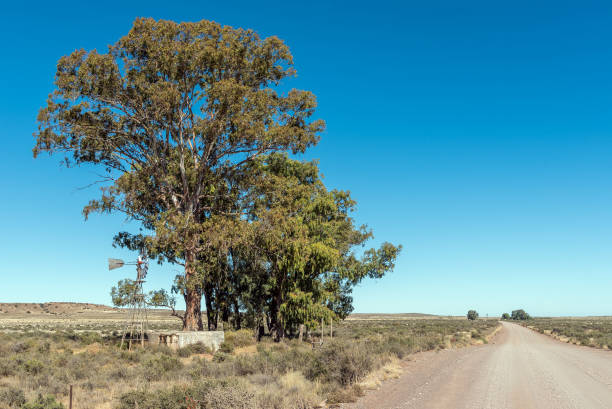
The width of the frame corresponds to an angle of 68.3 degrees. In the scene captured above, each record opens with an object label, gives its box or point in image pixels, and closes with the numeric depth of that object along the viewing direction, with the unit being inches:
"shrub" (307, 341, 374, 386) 519.8
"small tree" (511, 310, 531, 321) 7371.6
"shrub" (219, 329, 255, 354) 898.1
